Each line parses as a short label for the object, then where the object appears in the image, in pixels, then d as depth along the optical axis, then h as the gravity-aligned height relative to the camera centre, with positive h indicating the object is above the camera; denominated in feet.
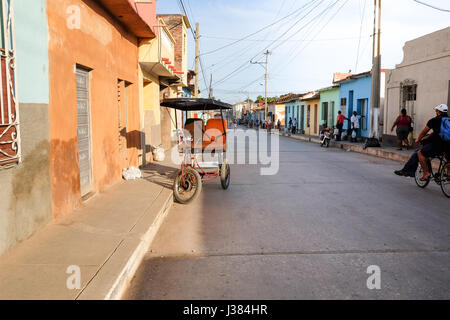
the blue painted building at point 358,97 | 75.92 +4.53
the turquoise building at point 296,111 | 131.54 +2.88
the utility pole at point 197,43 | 94.83 +17.82
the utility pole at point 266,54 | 169.78 +27.56
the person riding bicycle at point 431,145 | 26.43 -1.70
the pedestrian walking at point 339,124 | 76.02 -0.84
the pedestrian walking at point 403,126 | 51.93 -0.83
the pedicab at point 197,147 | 24.70 -1.90
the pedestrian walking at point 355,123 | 73.56 -0.63
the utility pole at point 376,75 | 57.21 +6.26
